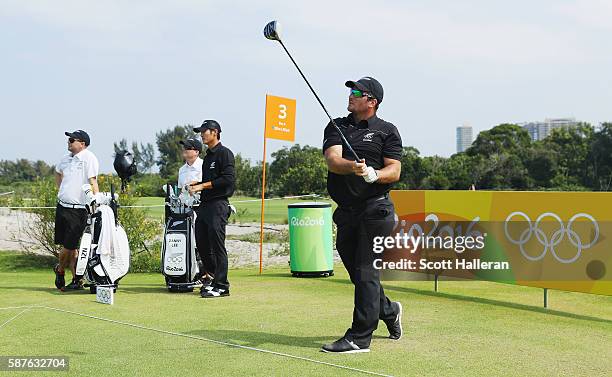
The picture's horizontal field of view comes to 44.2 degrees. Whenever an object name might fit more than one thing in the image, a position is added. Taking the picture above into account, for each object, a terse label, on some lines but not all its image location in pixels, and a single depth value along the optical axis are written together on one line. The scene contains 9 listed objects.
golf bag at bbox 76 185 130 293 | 9.12
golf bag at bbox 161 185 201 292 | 9.43
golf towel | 9.12
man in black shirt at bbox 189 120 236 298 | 8.91
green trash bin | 11.20
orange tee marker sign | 12.64
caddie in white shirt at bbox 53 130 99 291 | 9.47
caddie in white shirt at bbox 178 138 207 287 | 9.69
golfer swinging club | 5.75
